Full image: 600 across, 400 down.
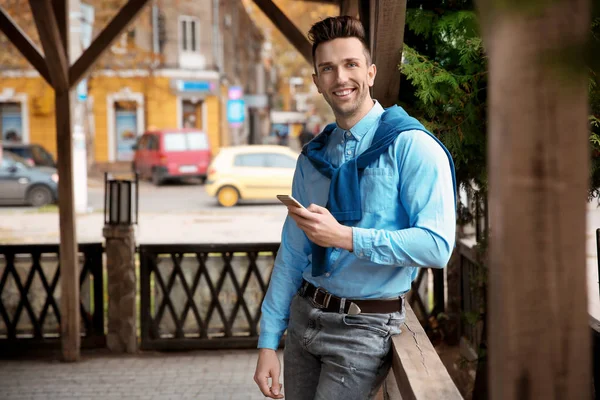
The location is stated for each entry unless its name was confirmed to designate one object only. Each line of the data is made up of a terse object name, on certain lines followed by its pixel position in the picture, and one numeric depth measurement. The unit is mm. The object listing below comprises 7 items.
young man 2131
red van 23156
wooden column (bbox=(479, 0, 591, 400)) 974
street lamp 6348
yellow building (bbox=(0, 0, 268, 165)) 29828
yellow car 18203
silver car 18109
